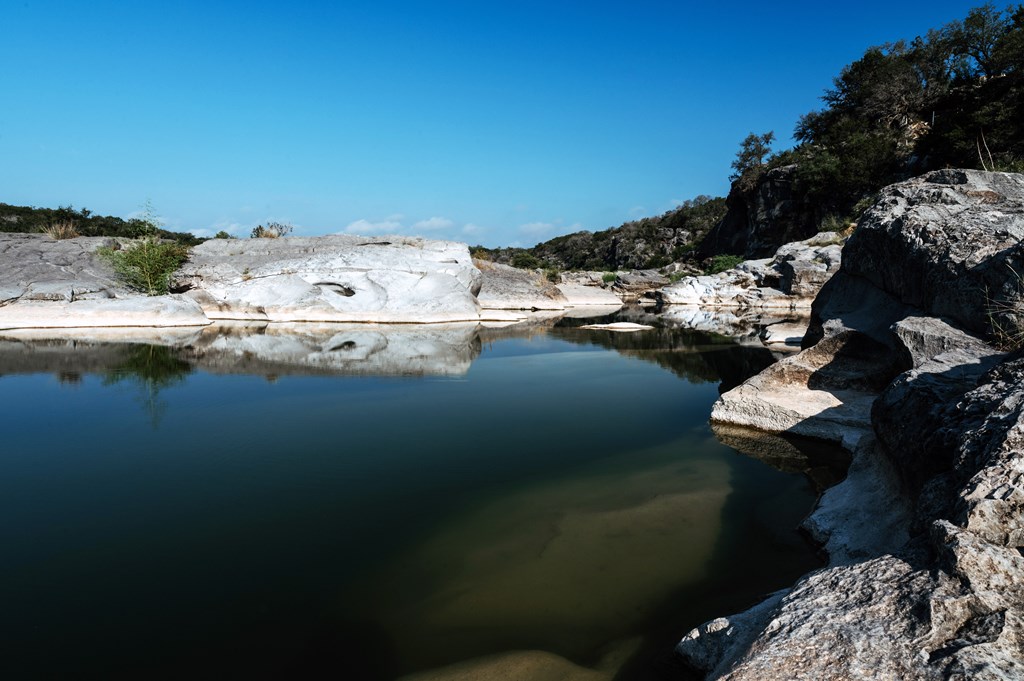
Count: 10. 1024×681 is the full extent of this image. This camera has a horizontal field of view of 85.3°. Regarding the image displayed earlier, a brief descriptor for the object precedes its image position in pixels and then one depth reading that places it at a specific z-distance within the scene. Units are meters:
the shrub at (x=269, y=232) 31.75
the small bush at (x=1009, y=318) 5.14
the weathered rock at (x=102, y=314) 20.45
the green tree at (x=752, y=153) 63.84
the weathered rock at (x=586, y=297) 36.97
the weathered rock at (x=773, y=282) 31.16
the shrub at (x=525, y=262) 64.31
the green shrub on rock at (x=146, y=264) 24.78
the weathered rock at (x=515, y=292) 32.28
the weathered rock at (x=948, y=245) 6.32
